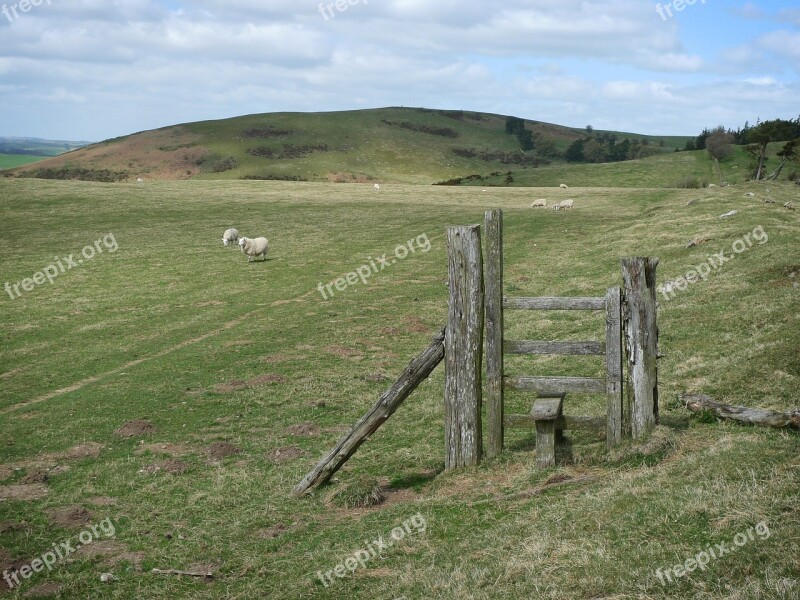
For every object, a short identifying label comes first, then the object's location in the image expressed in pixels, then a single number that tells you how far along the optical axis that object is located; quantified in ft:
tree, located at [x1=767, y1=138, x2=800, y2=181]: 281.74
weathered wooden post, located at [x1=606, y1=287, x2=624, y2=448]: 37.17
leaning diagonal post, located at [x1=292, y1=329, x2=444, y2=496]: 39.68
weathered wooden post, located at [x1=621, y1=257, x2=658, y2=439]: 36.81
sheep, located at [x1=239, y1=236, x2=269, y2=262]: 134.62
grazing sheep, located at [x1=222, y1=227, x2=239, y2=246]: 150.10
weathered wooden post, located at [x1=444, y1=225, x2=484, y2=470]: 39.06
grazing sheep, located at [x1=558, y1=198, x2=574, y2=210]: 195.31
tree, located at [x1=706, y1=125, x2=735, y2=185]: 389.70
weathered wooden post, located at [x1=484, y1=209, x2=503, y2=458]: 38.83
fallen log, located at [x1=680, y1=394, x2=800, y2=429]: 35.91
